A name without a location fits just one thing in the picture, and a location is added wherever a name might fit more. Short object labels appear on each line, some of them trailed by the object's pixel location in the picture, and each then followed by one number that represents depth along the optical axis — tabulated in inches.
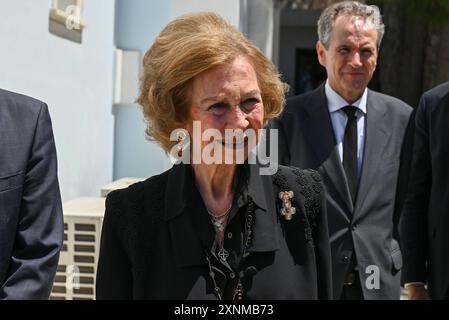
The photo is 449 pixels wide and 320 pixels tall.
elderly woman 81.2
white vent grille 176.2
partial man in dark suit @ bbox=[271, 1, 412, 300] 126.9
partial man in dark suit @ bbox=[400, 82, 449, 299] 111.8
